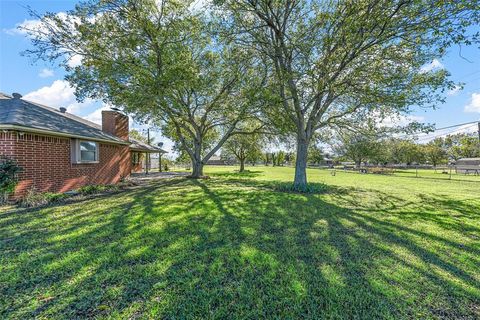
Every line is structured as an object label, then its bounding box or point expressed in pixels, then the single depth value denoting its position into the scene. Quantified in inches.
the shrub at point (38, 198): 272.4
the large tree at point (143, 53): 404.8
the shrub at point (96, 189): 356.3
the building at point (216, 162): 3154.0
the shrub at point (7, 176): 267.3
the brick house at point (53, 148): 294.5
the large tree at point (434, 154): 1787.6
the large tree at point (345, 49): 291.0
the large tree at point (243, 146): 824.6
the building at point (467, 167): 1334.0
